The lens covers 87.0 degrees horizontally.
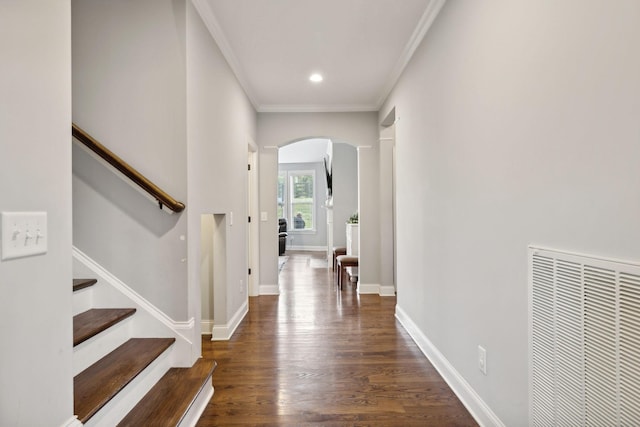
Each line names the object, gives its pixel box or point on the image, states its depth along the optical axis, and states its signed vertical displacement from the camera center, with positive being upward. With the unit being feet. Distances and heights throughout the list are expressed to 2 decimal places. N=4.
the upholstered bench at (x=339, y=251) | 19.33 -2.05
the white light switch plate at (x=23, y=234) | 2.87 -0.14
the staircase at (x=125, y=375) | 4.88 -2.48
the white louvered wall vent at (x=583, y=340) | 3.12 -1.35
